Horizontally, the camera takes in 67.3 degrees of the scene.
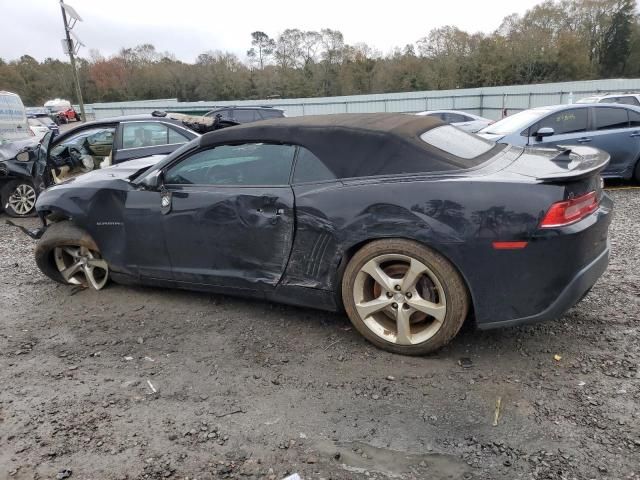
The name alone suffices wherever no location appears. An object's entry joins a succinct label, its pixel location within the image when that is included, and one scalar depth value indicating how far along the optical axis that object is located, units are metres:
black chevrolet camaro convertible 2.75
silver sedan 14.54
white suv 14.55
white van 9.61
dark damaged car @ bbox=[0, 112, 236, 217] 7.13
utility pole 16.97
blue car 7.83
